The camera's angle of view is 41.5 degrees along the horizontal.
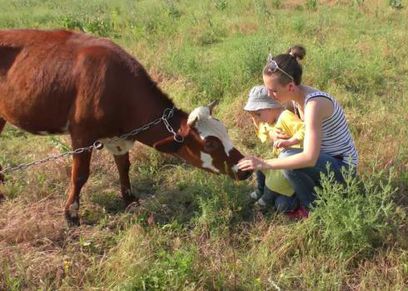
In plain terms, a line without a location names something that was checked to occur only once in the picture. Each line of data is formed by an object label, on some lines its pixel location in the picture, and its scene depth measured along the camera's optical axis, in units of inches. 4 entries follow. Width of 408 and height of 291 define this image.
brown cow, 154.3
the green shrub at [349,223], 138.3
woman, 139.9
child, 159.5
